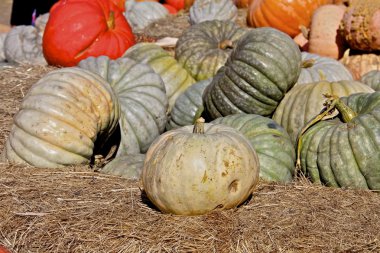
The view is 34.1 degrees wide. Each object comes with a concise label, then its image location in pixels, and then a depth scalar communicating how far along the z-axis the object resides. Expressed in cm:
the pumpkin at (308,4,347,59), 633
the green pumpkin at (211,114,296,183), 406
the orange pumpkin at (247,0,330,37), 741
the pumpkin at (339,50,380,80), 597
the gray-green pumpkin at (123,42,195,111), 574
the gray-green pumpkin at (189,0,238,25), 873
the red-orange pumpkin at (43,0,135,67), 620
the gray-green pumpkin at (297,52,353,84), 514
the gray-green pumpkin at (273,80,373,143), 457
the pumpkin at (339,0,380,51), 573
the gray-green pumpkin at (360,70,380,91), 533
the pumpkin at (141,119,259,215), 302
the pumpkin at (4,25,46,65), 732
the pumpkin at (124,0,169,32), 961
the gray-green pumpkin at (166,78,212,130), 536
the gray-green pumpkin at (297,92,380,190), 381
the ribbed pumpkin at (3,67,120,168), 395
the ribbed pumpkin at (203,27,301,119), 472
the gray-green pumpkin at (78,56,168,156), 485
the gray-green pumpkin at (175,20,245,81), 593
